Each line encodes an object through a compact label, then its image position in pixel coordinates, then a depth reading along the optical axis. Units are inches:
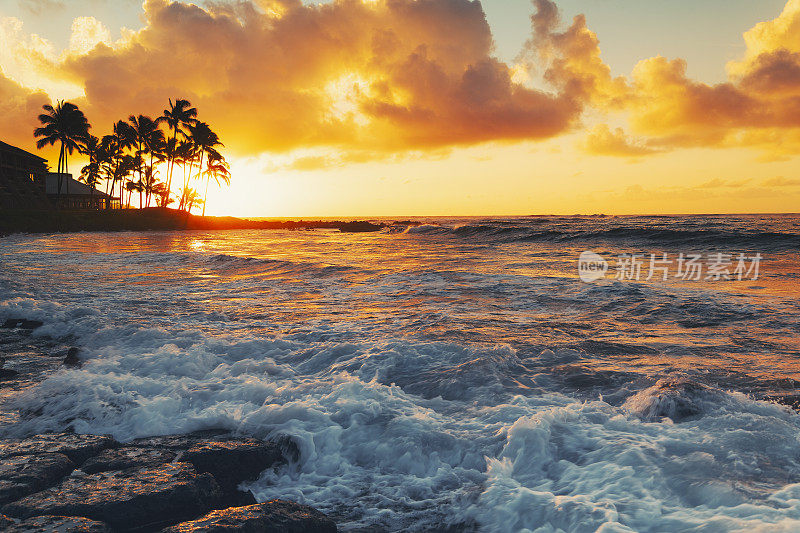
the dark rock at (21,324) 378.3
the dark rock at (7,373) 249.6
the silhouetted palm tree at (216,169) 3100.4
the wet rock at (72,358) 274.8
